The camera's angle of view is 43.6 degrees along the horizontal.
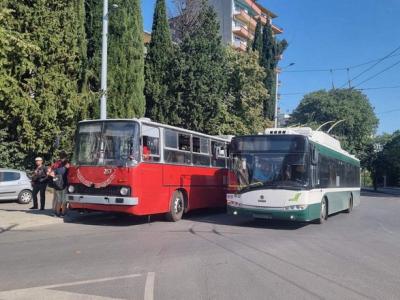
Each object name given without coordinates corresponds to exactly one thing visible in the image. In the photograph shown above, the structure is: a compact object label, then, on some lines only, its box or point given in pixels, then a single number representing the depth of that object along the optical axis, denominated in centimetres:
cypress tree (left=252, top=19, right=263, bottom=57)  4900
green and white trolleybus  1397
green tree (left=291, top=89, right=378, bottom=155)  7131
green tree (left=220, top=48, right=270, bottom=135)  3700
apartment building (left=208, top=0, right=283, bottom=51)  6944
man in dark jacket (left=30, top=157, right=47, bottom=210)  1602
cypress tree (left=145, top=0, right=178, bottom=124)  3083
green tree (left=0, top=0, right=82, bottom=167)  2150
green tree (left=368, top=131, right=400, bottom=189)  6087
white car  2005
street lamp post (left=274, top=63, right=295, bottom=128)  4266
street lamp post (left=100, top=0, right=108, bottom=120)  1838
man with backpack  1484
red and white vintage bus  1324
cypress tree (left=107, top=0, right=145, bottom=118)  2656
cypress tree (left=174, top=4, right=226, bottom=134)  3077
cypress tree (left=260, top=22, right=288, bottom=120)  4862
